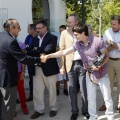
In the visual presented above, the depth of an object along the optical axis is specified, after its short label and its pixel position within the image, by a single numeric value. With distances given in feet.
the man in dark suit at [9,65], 12.98
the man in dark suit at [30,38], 19.60
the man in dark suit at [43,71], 15.44
